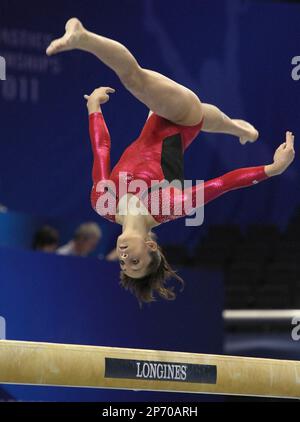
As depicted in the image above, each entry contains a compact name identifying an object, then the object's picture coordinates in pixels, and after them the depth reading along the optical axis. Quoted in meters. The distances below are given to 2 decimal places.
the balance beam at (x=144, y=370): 9.45
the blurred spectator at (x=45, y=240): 14.16
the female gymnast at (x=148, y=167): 10.12
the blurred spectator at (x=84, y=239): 14.69
